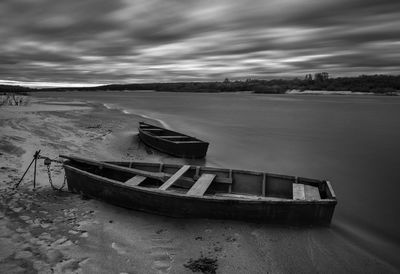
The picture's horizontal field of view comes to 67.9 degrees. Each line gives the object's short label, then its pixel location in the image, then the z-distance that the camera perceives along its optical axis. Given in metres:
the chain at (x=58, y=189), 8.11
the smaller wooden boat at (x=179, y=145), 13.38
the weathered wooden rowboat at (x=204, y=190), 6.50
